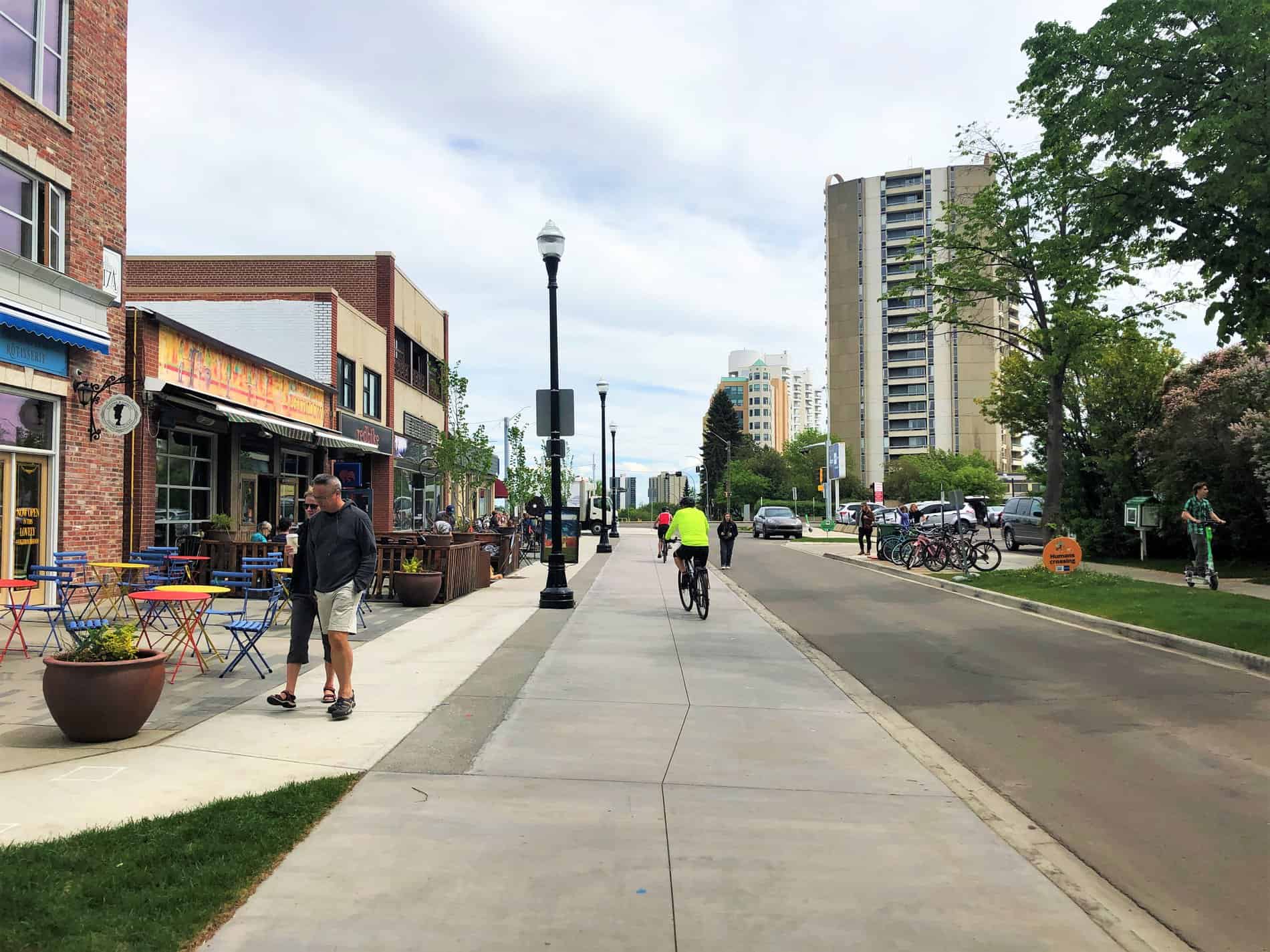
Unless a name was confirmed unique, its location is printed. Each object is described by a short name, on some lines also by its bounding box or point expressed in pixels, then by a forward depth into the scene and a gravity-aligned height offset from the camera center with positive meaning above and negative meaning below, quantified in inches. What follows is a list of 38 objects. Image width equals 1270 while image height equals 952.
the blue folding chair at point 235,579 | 387.5 -33.2
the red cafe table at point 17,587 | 370.9 -34.5
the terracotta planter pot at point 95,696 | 230.2 -47.7
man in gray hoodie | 277.9 -16.6
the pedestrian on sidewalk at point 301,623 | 278.8 -36.2
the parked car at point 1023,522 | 1213.7 -24.8
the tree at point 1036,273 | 863.7 +222.6
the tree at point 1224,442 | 788.0 +54.3
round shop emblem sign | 545.0 +52.2
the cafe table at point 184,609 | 309.1 -39.0
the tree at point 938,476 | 3619.6 +107.9
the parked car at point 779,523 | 1828.2 -37.7
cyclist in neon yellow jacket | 543.5 -17.9
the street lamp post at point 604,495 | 1384.1 +15.1
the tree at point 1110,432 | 1010.7 +83.1
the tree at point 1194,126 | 423.2 +187.4
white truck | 1513.3 -4.0
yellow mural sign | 671.1 +104.7
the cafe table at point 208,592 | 325.7 -31.2
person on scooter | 643.5 -9.1
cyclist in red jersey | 1112.2 -25.2
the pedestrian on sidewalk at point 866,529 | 1152.8 -31.1
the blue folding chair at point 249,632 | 320.2 -44.7
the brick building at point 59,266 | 505.0 +139.5
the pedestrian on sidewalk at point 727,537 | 982.4 -35.3
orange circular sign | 737.6 -41.0
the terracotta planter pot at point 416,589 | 577.6 -52.4
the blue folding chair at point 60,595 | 351.8 -39.9
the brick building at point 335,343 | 1037.8 +196.2
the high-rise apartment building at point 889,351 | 4537.4 +756.9
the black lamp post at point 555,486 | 582.2 +11.1
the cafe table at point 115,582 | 499.7 -44.4
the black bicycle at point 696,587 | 546.3 -49.6
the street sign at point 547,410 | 609.3 +61.7
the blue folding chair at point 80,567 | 476.7 -36.0
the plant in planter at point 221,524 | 657.6 -15.4
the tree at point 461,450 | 1245.1 +73.2
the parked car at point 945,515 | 1813.4 -22.7
